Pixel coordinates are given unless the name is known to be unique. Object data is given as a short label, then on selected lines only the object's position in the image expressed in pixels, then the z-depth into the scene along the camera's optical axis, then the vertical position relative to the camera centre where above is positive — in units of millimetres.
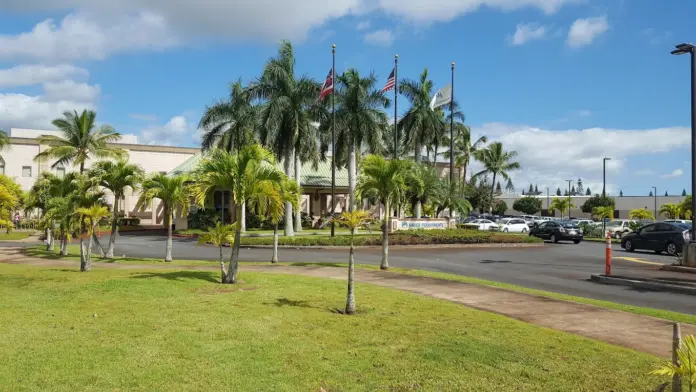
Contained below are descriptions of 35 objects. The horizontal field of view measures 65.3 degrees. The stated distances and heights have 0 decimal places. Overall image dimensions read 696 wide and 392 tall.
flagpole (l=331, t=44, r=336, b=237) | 31383 +5811
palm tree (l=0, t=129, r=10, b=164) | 39875 +4998
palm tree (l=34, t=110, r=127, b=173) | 38969 +5064
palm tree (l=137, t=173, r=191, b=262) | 19188 +606
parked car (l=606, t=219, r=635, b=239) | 40700 -877
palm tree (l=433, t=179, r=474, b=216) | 37594 +983
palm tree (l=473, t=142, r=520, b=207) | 70188 +6996
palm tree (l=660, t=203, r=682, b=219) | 52859 +690
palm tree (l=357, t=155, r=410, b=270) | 17016 +1047
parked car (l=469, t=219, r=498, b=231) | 43438 -893
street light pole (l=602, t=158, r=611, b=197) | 55062 +4338
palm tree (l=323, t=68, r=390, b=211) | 35938 +6587
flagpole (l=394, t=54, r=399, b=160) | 30094 +7152
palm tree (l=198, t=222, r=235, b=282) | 13102 -644
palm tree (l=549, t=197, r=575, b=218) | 64144 +1332
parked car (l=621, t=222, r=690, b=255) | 25141 -1010
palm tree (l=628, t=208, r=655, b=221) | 46875 +211
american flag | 29955 +7164
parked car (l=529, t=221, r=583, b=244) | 34375 -1057
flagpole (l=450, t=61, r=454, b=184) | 37806 +3843
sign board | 33438 -714
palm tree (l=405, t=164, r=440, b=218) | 34597 +1789
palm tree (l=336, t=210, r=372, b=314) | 9500 -248
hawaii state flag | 29703 +6926
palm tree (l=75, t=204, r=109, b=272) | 15320 -426
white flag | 35250 +7598
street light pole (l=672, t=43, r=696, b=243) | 16766 +3546
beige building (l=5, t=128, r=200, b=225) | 52281 +4753
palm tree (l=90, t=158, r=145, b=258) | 19812 +1192
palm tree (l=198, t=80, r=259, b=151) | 36250 +6090
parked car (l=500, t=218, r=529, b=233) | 44591 -975
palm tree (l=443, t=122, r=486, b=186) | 65431 +7699
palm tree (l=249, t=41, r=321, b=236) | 33031 +6338
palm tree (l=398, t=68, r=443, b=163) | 40969 +7292
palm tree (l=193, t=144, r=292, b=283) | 12672 +738
